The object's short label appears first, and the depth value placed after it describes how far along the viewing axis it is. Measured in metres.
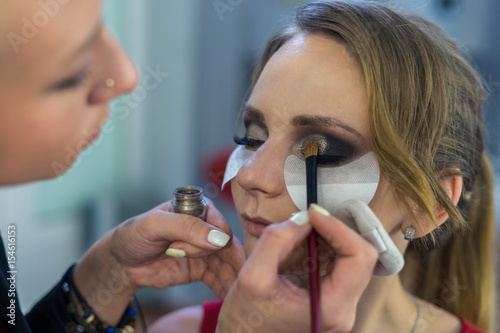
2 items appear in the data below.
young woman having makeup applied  0.73
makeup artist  0.59
